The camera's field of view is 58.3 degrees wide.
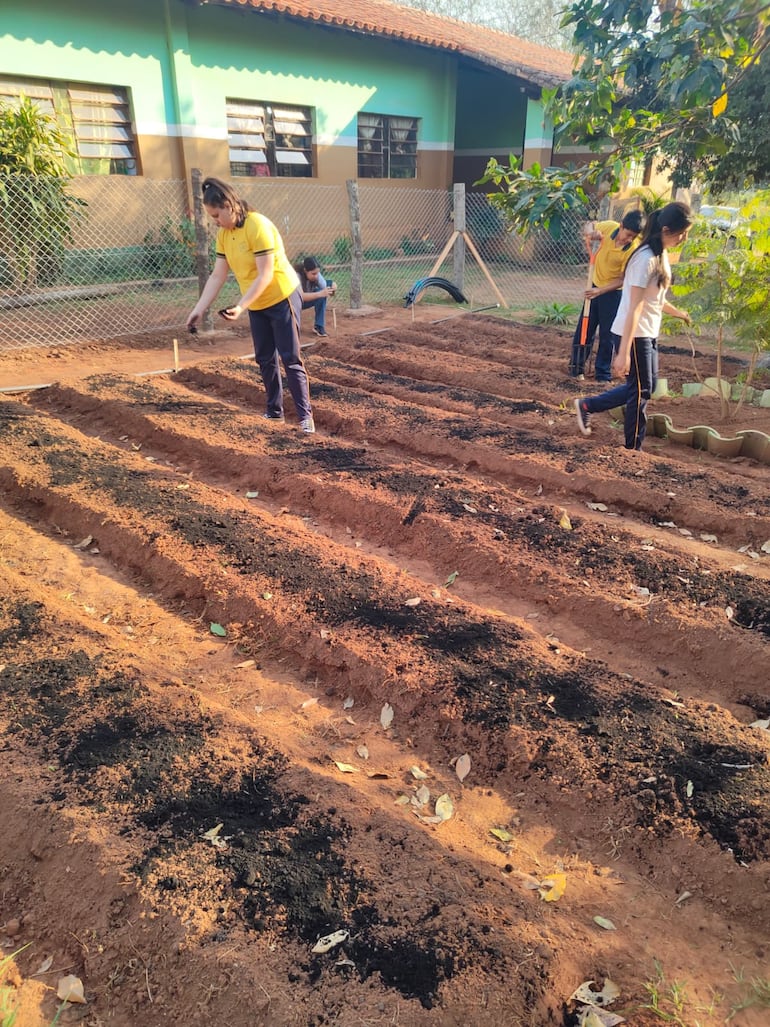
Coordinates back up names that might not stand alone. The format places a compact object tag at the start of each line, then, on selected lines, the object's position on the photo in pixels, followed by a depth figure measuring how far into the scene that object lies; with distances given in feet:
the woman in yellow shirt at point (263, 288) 15.67
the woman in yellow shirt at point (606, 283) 21.01
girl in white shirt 14.08
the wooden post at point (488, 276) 35.33
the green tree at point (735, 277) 17.31
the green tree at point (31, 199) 29.32
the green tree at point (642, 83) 12.88
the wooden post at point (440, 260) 35.19
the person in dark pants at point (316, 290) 27.81
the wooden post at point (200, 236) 27.96
